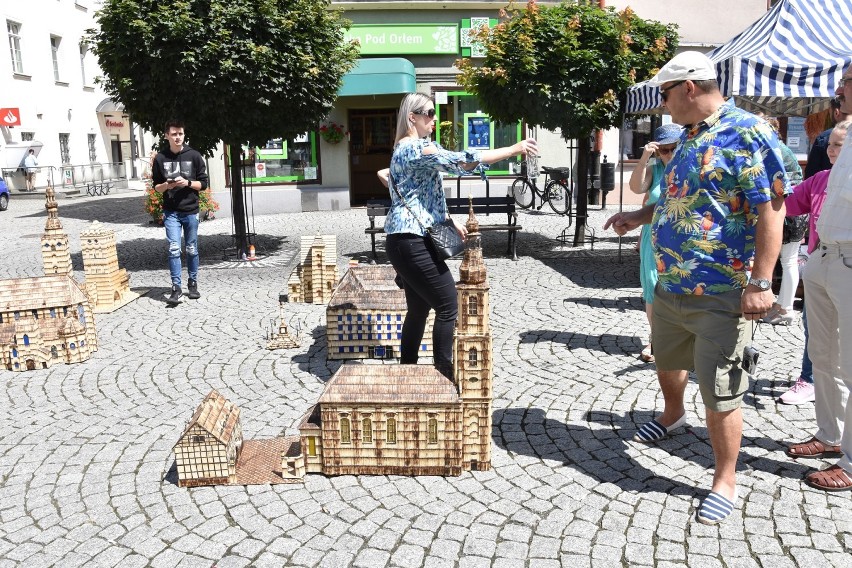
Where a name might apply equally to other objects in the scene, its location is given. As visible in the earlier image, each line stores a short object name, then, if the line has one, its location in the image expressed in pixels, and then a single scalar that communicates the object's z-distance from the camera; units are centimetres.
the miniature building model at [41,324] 604
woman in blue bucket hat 506
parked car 2212
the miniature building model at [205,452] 383
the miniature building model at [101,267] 789
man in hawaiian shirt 317
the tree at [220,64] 966
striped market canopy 703
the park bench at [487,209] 1083
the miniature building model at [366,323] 602
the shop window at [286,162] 1866
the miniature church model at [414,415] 383
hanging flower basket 1867
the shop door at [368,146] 1962
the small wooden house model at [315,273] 821
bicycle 1742
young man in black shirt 820
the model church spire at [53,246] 716
